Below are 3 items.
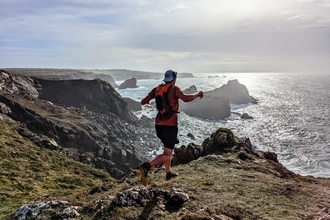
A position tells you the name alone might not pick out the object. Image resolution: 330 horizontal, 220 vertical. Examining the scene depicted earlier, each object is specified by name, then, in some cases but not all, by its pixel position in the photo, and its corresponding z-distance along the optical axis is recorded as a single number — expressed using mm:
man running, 6895
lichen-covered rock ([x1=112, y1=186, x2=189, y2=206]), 6266
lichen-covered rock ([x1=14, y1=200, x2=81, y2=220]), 6469
